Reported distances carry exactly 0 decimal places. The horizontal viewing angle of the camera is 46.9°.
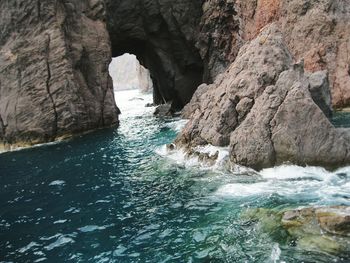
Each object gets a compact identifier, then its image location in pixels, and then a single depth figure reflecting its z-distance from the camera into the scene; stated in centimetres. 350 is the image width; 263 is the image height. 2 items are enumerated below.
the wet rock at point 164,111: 6281
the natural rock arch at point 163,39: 6097
